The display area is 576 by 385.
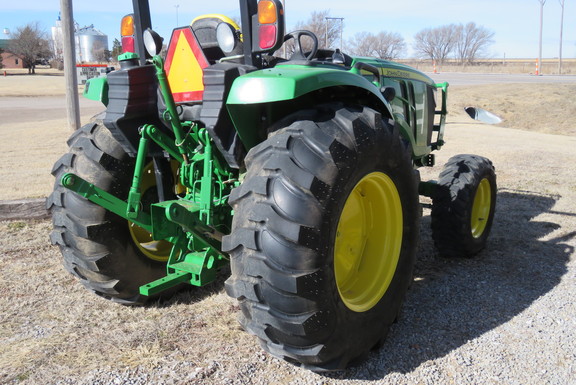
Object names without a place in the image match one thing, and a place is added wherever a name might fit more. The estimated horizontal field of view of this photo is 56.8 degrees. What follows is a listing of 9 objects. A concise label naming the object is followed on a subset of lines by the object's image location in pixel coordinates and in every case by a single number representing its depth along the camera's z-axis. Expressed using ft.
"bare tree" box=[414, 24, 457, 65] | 265.75
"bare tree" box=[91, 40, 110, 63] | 200.15
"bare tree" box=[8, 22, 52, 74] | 219.20
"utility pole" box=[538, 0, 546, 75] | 144.31
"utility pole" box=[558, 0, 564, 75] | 144.87
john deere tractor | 8.43
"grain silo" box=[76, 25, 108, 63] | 243.81
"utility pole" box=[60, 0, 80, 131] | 31.45
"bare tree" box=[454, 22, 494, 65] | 274.36
